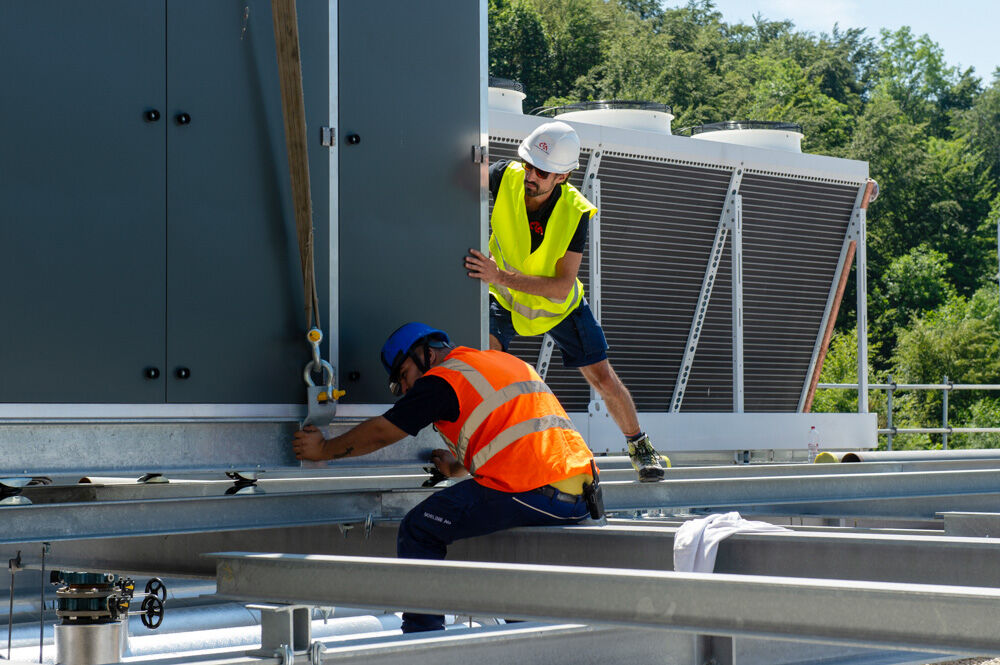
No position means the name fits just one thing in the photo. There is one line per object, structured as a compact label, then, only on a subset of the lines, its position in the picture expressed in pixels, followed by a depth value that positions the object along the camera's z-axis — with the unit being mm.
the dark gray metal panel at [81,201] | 7743
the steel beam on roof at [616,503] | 7608
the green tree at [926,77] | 138350
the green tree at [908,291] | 96731
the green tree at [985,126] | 128329
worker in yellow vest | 10803
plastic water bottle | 25919
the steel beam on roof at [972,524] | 9508
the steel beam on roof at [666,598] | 4523
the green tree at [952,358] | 71737
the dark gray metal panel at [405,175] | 9252
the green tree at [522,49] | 115007
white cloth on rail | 7227
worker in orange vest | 8483
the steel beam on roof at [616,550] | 6747
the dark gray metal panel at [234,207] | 8405
